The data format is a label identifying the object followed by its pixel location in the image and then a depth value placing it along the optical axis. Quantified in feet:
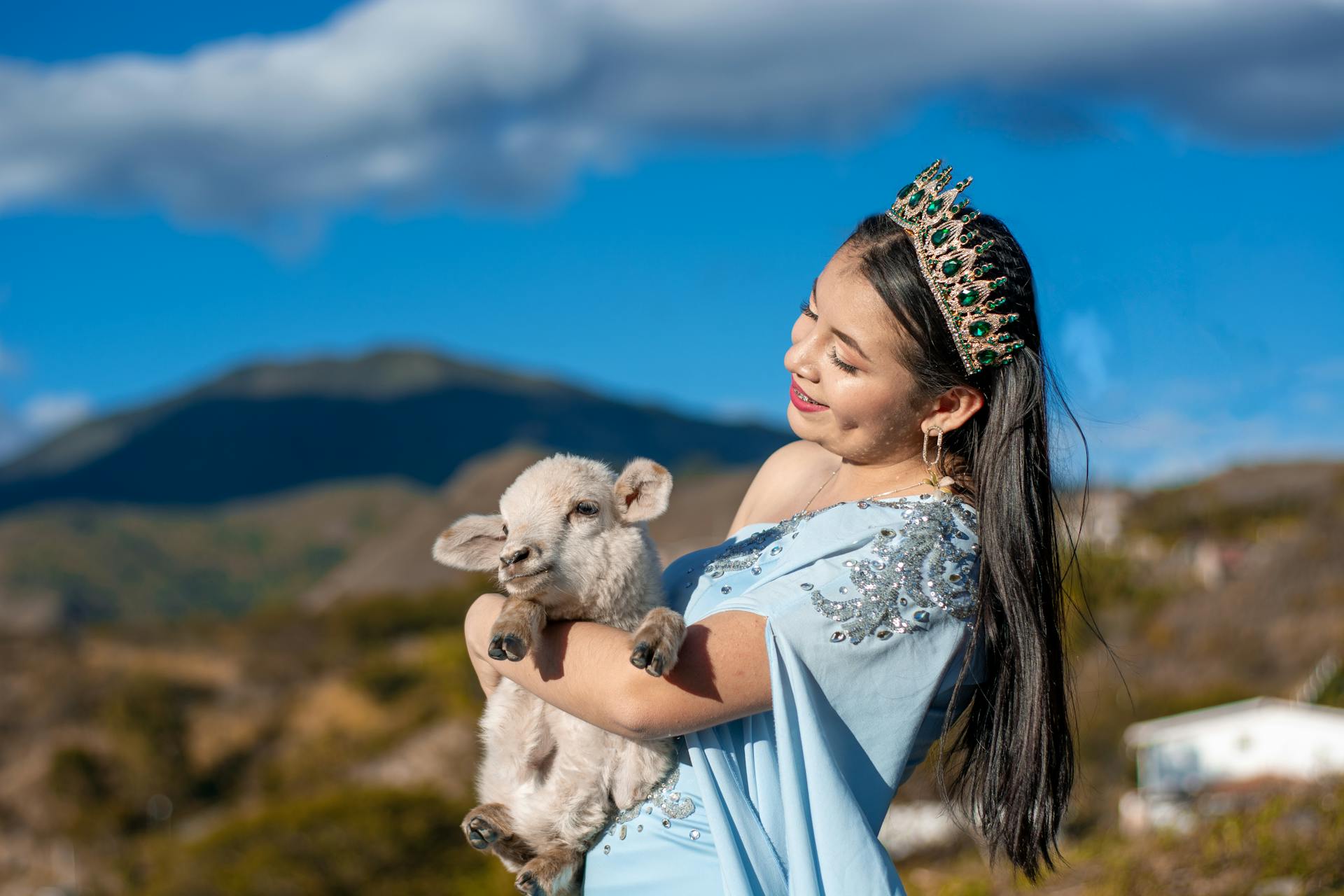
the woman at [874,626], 8.80
